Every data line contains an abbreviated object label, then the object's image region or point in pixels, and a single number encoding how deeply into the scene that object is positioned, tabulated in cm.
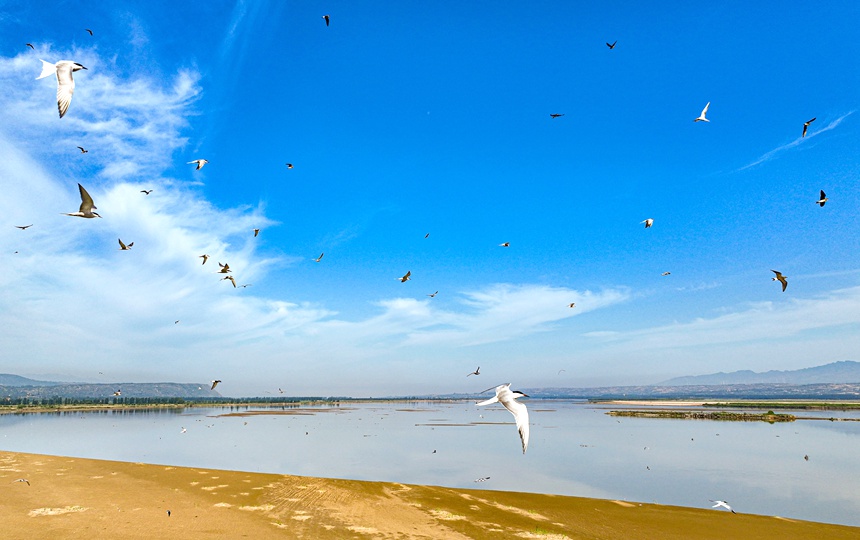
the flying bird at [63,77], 844
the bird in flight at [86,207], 971
